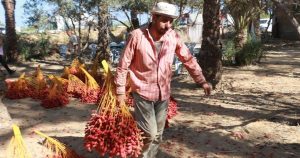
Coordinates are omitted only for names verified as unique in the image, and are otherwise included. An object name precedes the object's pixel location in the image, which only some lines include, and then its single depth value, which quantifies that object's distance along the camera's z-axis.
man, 4.26
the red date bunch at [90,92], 8.49
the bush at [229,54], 14.05
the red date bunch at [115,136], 4.34
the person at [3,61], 13.14
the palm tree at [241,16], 15.04
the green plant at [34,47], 18.59
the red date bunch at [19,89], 8.97
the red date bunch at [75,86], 8.76
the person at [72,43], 19.82
